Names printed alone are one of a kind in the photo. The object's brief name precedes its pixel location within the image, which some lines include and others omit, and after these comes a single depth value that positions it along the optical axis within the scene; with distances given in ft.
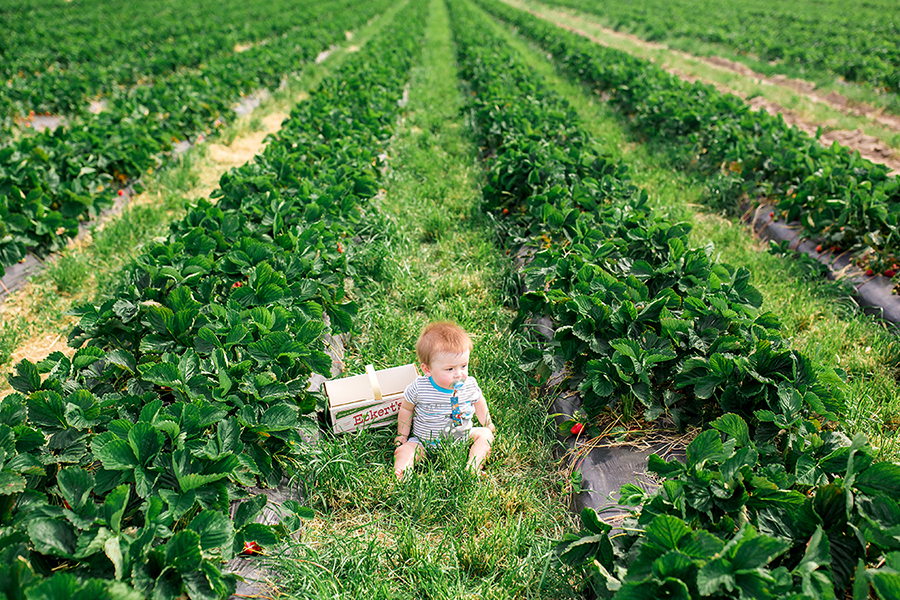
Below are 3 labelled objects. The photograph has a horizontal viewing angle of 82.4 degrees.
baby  8.41
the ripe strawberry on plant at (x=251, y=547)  6.50
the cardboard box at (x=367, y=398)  8.92
